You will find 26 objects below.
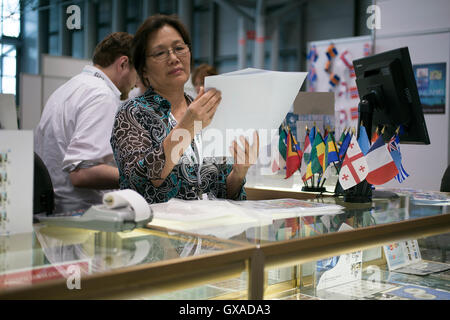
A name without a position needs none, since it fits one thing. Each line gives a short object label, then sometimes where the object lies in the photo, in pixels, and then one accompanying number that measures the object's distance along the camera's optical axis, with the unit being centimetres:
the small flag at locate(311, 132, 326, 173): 250
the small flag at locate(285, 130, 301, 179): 277
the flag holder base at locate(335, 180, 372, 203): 194
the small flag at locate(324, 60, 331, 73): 598
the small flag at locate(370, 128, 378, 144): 210
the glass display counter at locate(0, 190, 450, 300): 86
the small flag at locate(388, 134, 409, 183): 202
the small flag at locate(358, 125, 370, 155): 200
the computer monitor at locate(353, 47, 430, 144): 224
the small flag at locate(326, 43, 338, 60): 592
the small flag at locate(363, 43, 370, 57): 561
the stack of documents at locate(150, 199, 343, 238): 123
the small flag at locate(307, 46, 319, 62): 617
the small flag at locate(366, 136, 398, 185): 193
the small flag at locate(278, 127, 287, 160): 308
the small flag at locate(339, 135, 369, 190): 191
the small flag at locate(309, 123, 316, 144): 285
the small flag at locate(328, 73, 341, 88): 591
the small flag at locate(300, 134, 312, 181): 282
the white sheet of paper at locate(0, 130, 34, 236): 112
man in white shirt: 244
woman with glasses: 179
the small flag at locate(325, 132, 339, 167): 244
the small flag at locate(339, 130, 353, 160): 226
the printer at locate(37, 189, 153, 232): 110
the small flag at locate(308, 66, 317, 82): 616
